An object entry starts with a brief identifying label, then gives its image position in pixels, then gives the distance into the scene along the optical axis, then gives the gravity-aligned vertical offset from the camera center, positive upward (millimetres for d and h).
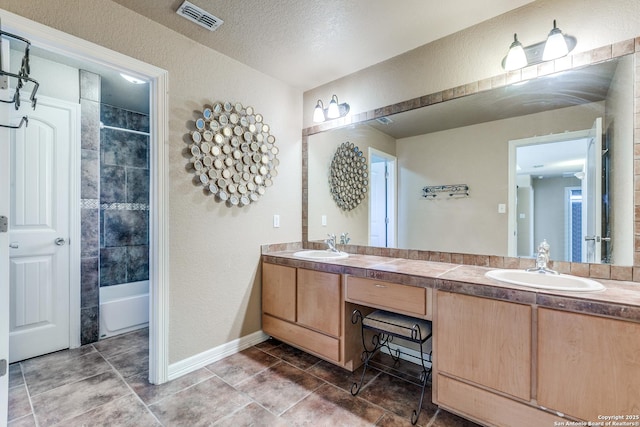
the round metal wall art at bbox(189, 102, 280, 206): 2250 +488
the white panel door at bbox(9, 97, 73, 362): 2330 -162
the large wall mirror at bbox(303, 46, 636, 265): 1609 +288
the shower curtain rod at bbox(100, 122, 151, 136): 3179 +936
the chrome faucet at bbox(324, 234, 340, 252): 2729 -293
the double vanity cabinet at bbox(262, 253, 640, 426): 1205 -624
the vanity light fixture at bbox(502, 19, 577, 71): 1615 +934
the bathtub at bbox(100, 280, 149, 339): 2787 -959
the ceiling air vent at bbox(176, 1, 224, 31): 1832 +1283
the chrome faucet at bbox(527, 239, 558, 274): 1695 -274
